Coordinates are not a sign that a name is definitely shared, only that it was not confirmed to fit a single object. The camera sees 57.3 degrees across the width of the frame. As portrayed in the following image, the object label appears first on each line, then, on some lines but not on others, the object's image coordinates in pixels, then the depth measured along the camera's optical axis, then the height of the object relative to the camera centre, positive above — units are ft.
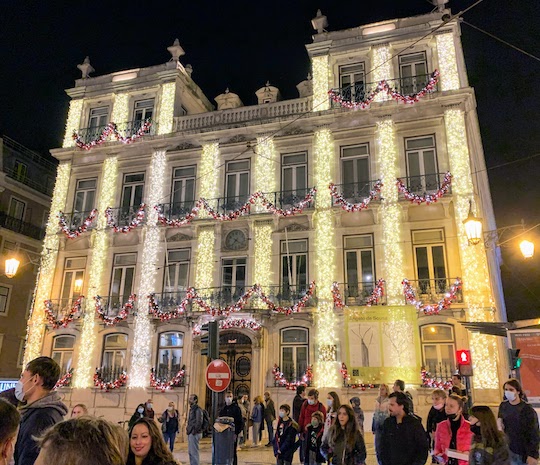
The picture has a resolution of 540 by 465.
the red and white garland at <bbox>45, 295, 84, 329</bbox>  69.87 +9.71
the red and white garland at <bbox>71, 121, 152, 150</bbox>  76.43 +37.78
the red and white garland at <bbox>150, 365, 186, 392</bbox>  63.14 +0.75
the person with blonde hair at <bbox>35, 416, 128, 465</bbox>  7.27 -0.80
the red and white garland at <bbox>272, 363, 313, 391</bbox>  59.31 +1.31
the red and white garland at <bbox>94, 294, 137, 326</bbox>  67.82 +9.81
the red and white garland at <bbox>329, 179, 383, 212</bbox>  62.75 +23.32
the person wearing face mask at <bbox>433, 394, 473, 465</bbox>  20.48 -1.68
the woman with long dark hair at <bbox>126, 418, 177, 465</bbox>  12.20 -1.41
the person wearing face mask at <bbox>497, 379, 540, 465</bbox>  23.18 -1.45
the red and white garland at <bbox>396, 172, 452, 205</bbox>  59.67 +23.15
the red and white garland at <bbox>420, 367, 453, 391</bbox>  54.46 +1.06
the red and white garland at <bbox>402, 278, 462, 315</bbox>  56.44 +10.00
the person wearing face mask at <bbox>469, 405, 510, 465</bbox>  17.47 -1.76
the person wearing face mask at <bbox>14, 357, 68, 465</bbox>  12.10 -0.41
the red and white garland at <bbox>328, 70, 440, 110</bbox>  64.39 +37.76
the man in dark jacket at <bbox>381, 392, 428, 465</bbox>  18.95 -1.69
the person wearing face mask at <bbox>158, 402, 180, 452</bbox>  48.47 -3.27
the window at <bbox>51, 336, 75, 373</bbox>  69.92 +5.16
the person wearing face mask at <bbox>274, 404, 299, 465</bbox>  30.91 -2.93
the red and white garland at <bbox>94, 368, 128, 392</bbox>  65.46 +0.69
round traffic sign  31.71 +0.84
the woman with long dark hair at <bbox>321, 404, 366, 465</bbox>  21.88 -2.13
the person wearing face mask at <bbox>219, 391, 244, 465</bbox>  40.98 -1.86
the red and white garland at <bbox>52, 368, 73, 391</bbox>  67.72 +1.04
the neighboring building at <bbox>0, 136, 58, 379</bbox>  93.25 +29.89
